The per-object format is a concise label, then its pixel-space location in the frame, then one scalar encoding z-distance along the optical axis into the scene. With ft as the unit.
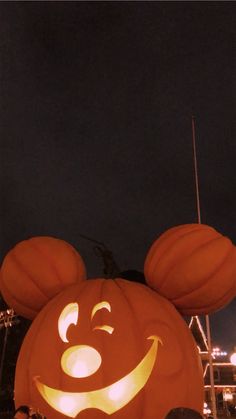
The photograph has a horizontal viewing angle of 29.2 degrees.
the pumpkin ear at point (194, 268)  12.47
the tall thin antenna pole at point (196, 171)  39.55
